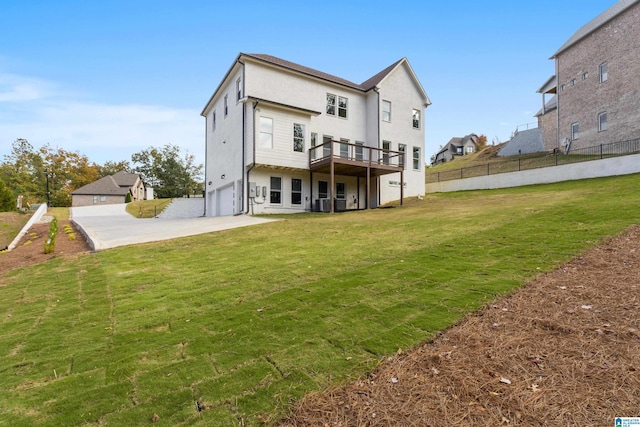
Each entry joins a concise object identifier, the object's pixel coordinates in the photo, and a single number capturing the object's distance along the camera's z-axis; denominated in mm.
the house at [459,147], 66400
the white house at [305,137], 17422
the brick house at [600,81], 24172
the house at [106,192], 44812
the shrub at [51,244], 9469
